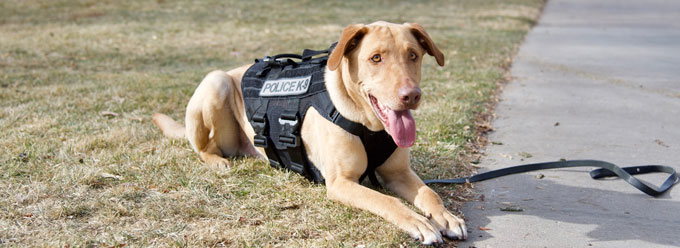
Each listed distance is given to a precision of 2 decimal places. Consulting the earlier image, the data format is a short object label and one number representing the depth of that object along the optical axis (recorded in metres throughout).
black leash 3.82
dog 3.06
